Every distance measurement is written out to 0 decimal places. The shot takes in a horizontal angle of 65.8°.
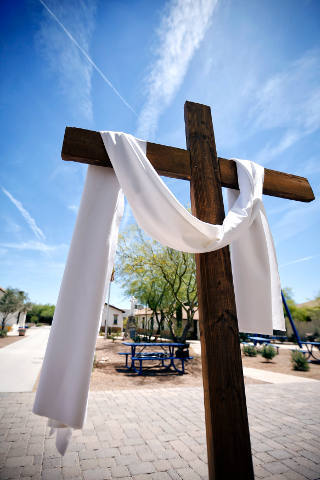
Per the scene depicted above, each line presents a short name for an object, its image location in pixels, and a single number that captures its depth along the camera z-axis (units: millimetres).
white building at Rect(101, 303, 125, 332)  48781
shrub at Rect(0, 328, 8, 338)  21038
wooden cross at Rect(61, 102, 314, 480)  1432
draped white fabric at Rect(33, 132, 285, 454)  1391
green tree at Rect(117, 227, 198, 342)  12055
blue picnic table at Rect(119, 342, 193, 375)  7718
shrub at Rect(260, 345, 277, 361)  11203
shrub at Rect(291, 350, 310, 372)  9320
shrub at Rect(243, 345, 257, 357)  12992
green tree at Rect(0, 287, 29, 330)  28453
